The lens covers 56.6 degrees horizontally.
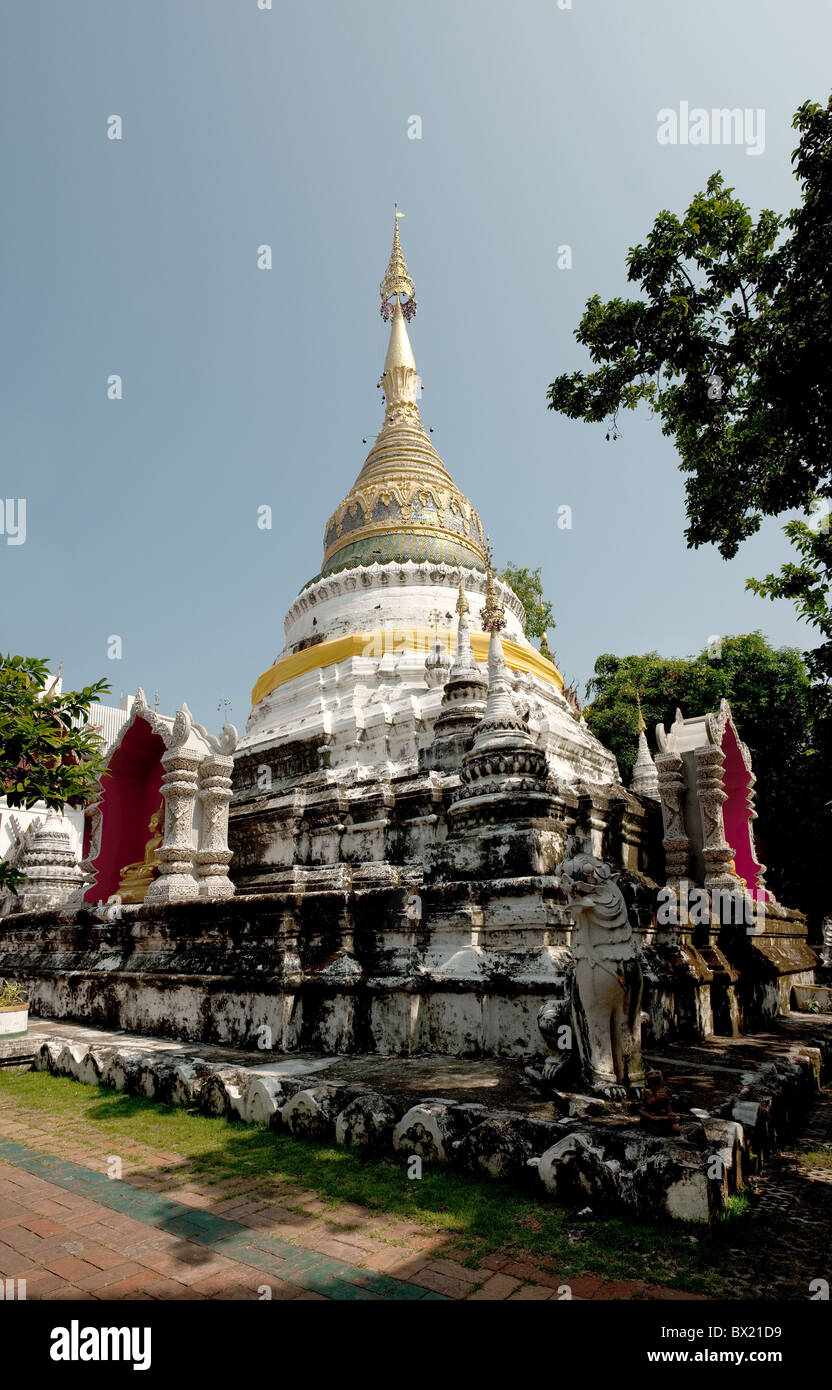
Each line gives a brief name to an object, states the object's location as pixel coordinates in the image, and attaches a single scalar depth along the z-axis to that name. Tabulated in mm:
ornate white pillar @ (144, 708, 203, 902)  10734
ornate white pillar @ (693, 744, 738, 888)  13422
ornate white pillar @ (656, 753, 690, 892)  14242
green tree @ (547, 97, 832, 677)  6648
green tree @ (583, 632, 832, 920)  24078
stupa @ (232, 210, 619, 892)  14648
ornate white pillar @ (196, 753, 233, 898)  11047
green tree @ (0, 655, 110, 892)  8414
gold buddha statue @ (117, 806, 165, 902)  12375
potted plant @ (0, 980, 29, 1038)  8867
